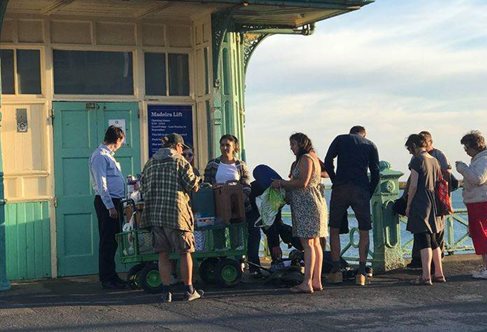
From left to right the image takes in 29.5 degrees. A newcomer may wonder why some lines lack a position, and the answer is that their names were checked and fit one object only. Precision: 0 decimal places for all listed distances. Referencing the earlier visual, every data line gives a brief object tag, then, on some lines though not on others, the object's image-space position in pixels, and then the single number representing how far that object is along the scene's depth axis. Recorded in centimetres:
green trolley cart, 1019
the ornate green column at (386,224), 1175
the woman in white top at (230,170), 1089
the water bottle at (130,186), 1047
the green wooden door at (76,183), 1161
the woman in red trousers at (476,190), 1083
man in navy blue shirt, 1052
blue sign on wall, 1214
